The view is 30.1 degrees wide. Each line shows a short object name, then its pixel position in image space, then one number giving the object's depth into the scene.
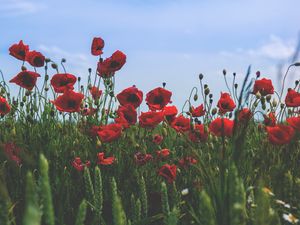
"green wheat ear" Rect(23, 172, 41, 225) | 1.13
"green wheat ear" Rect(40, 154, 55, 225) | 1.33
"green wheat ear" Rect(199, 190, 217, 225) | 1.36
